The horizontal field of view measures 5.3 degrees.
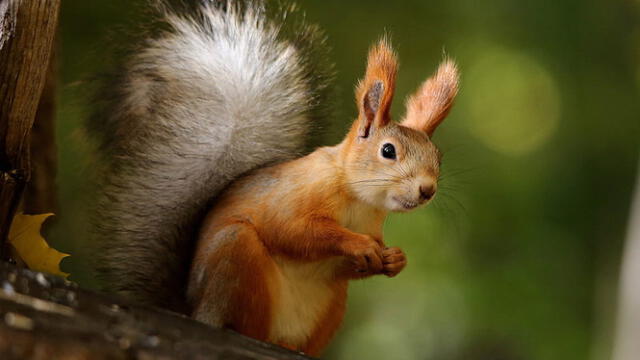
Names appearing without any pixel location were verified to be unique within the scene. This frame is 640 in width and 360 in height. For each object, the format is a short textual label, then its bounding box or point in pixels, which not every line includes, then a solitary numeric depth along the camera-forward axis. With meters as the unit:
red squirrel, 3.52
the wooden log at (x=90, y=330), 3.37
